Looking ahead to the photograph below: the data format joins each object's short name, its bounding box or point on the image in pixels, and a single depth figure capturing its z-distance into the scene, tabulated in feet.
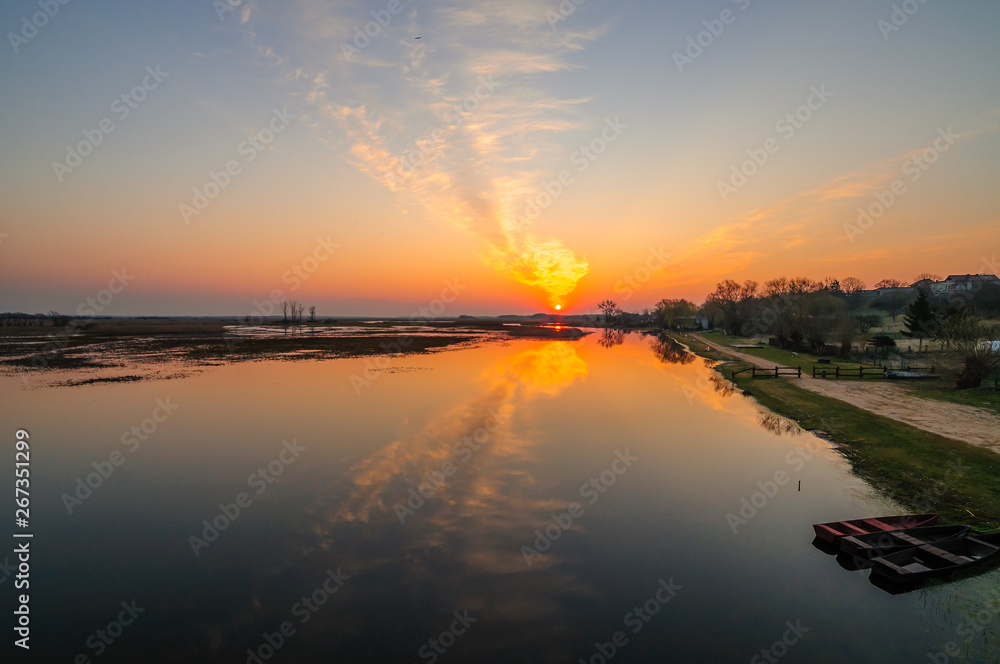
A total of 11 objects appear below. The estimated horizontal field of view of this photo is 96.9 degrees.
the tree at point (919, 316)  221.91
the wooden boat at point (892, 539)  36.40
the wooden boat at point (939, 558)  33.78
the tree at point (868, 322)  310.55
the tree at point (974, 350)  100.99
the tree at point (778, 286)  453.41
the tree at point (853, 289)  595.47
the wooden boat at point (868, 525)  39.45
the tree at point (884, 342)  176.86
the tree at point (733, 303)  399.85
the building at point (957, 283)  493.36
